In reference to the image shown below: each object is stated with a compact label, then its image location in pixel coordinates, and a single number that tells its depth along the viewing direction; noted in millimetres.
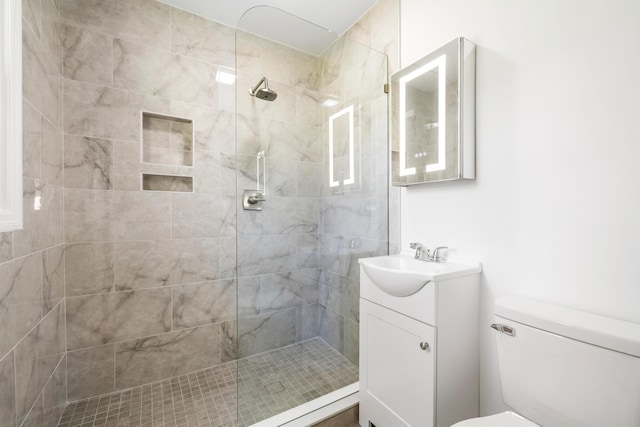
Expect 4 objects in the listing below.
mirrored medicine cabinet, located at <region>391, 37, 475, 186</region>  1352
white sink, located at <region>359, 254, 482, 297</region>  1194
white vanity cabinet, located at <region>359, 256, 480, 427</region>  1163
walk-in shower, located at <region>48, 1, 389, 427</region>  1622
